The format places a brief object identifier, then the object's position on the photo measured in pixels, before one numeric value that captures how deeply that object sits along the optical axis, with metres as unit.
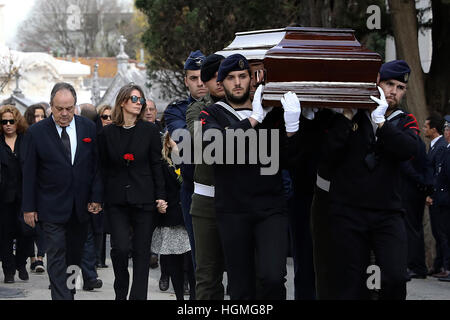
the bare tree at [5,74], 20.39
